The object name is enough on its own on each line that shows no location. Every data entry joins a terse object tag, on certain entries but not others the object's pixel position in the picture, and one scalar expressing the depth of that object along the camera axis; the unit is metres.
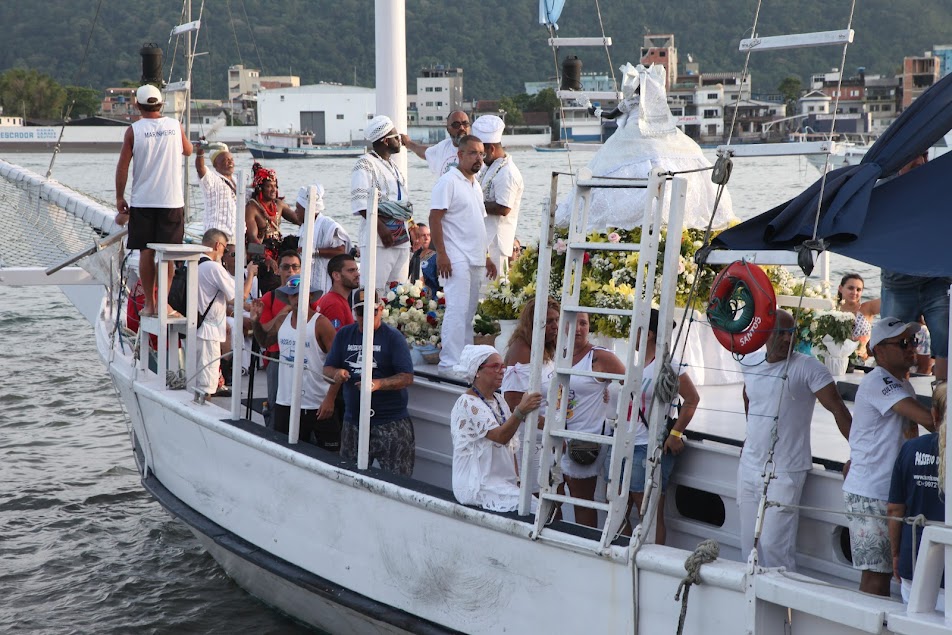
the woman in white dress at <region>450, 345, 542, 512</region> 10.72
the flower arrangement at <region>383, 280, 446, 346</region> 15.62
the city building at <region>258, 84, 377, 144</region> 181.12
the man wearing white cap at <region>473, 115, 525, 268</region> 16.44
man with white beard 17.09
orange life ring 9.05
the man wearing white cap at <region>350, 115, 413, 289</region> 16.16
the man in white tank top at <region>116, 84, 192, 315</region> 15.66
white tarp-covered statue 14.81
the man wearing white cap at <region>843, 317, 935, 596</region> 9.16
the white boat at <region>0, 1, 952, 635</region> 8.75
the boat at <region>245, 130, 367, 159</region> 167.81
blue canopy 8.41
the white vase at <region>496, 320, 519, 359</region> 14.45
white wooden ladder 8.96
